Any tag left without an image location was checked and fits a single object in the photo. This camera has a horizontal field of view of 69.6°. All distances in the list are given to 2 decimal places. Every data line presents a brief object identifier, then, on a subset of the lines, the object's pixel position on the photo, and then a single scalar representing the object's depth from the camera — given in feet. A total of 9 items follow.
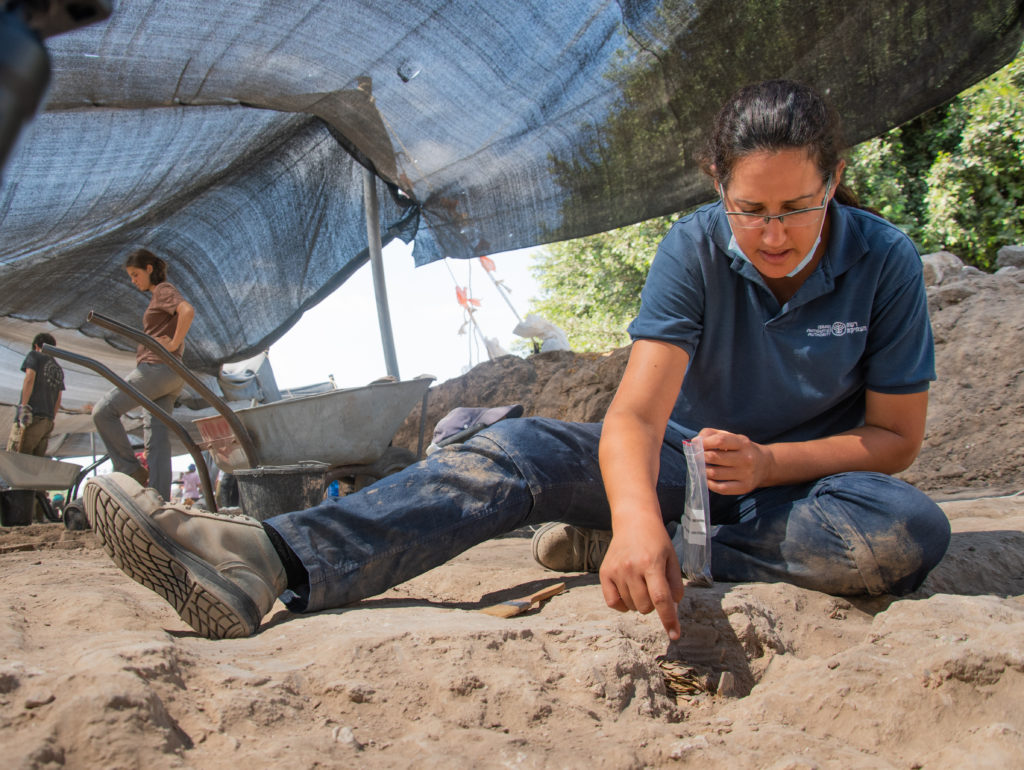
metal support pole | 15.29
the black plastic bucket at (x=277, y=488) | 10.66
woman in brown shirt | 14.29
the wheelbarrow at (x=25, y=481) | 16.57
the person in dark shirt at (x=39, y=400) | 17.08
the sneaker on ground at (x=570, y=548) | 6.18
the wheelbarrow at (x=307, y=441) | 10.75
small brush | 5.04
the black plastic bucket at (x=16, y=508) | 16.84
